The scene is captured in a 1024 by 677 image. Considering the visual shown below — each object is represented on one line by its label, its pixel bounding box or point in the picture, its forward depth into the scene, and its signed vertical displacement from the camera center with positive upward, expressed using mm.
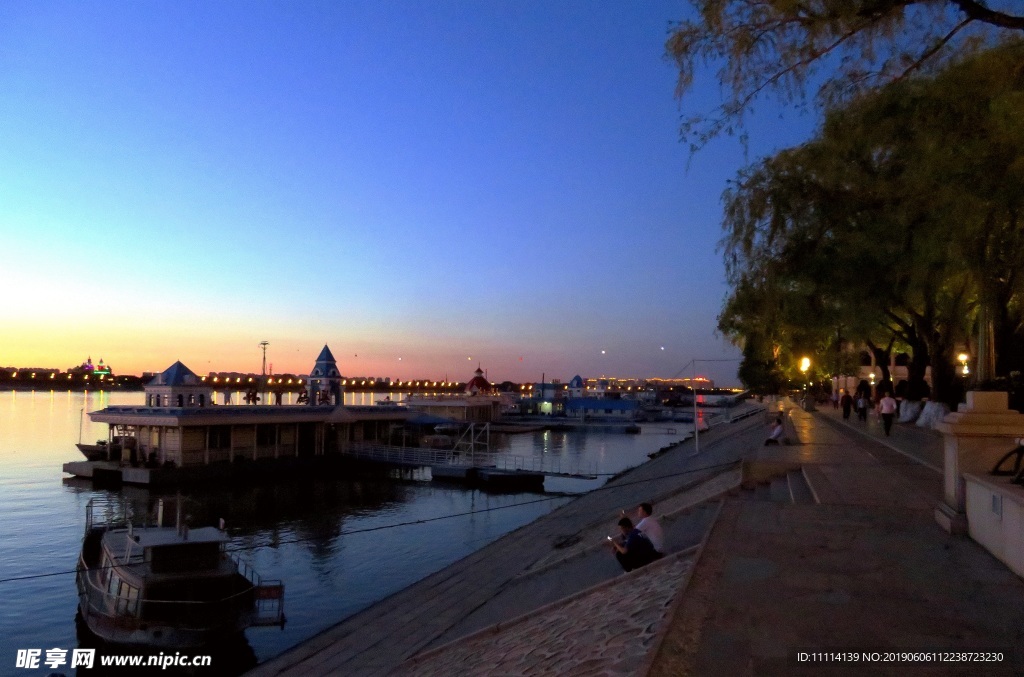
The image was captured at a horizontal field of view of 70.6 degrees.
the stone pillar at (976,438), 8242 -832
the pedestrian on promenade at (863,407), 30375 -1724
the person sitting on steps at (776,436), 19741 -1895
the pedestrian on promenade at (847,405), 33188 -1741
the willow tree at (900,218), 12750 +3370
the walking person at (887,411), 22312 -1370
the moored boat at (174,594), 15719 -5013
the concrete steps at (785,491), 12158 -2237
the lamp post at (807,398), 44156 -1930
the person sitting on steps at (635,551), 10000 -2523
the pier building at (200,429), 41906 -3652
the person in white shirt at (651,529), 10203 -2283
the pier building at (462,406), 86875 -4362
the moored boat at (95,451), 45531 -4901
